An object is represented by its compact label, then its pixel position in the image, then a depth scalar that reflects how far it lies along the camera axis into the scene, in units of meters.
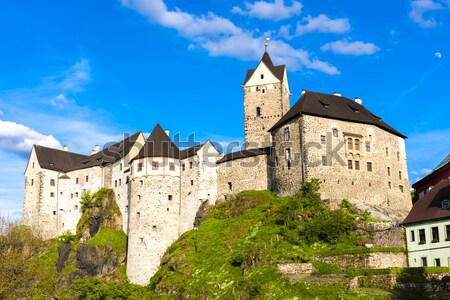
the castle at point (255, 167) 58.47
